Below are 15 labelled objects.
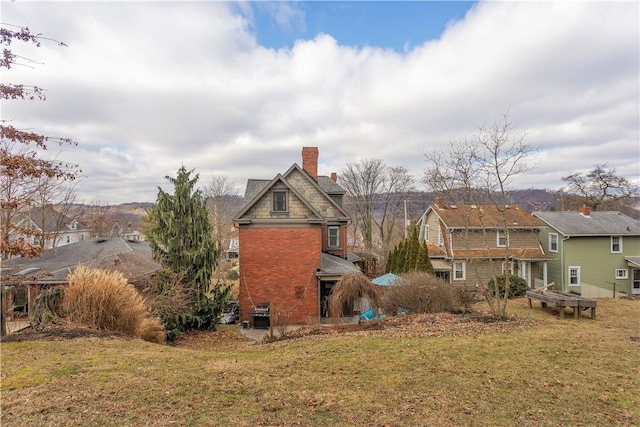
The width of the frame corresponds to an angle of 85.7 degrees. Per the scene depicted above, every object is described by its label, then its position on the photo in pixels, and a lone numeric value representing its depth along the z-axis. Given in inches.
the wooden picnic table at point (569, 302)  604.4
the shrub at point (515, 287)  932.0
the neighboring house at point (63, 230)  982.8
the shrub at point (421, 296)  593.9
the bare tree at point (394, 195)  1873.8
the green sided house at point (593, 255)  1072.2
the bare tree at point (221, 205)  1915.0
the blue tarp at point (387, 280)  698.4
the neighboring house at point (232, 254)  2165.4
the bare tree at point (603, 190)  1683.1
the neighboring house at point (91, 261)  650.2
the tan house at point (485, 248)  1064.8
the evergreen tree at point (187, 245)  645.3
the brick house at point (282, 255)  729.6
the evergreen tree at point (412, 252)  947.7
